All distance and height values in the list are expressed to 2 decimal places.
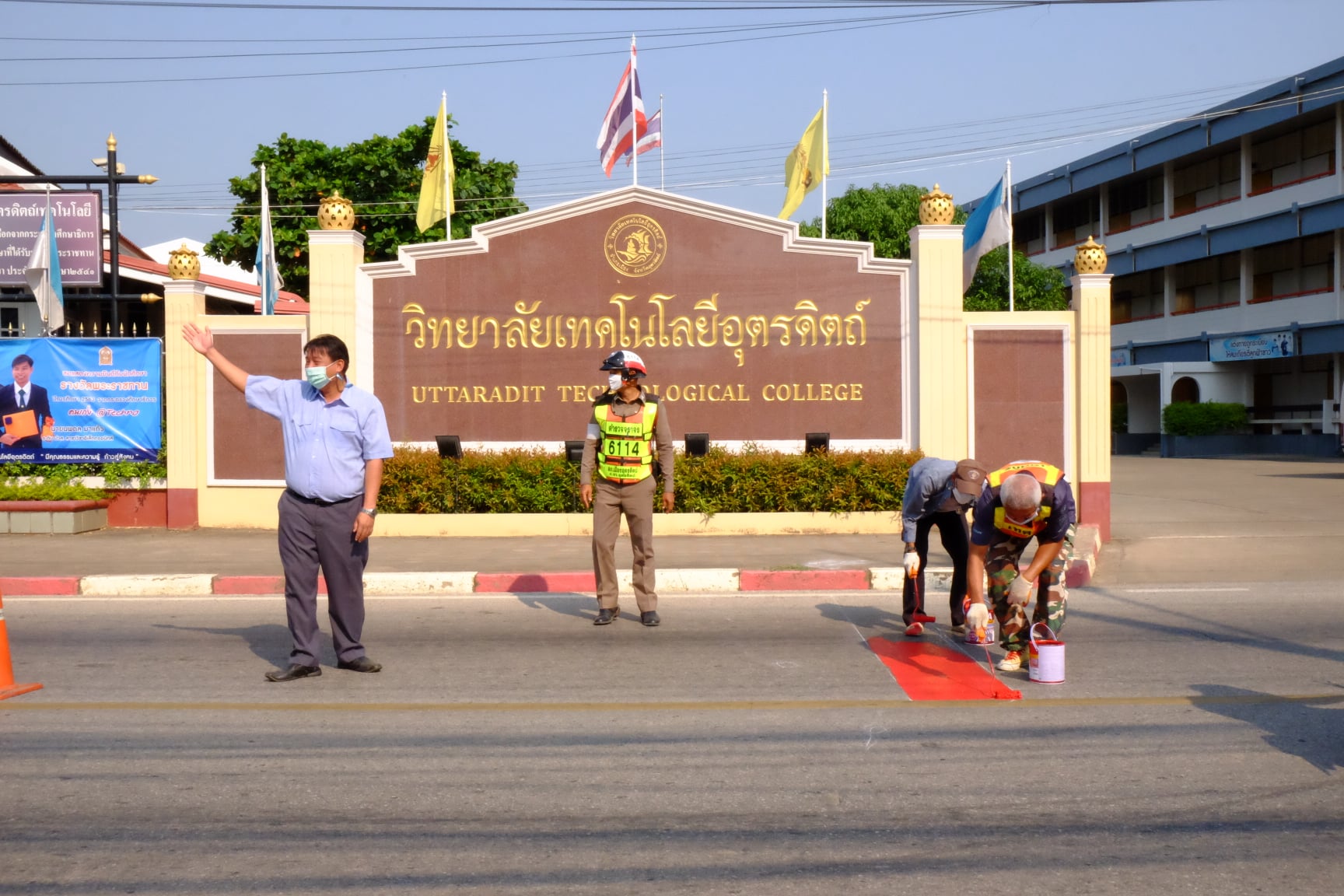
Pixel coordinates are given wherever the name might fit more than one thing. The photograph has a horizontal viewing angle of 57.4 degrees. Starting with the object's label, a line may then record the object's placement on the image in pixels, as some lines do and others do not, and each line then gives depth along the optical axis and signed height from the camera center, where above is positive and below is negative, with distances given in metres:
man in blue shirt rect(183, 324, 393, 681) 6.80 -0.18
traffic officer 8.57 -0.18
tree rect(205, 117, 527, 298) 34.53 +7.28
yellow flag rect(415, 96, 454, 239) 17.22 +3.69
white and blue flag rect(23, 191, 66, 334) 16.53 +2.22
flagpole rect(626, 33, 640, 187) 16.77 +4.38
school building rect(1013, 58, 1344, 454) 37.81 +6.25
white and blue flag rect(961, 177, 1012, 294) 16.30 +2.79
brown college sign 15.41 +1.48
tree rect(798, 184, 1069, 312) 39.88 +6.63
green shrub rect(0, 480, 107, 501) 15.02 -0.60
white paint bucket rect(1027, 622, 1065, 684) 6.64 -1.23
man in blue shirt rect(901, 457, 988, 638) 7.25 -0.53
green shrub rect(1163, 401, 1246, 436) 39.41 +0.53
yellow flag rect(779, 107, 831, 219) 17.52 +3.96
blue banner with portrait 15.52 +0.59
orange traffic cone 6.43 -1.24
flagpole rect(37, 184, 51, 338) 16.55 +2.77
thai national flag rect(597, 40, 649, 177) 16.80 +4.40
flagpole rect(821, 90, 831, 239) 17.38 +4.04
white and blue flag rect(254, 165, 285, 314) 19.91 +2.84
